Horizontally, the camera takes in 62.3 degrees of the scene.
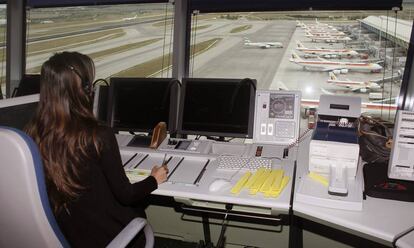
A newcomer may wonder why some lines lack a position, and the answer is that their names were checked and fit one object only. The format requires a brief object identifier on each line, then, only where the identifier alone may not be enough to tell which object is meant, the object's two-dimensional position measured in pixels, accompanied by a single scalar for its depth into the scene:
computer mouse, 1.52
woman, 1.16
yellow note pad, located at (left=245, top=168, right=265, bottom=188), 1.53
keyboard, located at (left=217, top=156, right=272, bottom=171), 1.74
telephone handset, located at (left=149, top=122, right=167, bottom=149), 2.04
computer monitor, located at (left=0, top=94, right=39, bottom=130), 1.45
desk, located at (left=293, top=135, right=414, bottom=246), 1.19
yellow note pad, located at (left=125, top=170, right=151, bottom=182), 1.64
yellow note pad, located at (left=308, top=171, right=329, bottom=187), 1.49
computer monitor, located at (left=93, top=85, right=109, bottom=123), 2.23
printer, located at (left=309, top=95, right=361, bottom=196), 1.45
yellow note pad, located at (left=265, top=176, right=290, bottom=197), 1.44
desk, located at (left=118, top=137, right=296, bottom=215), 1.41
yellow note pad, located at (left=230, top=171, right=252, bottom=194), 1.50
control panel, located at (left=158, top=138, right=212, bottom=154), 2.00
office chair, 0.91
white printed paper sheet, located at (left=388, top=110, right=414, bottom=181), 1.45
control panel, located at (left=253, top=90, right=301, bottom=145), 2.01
